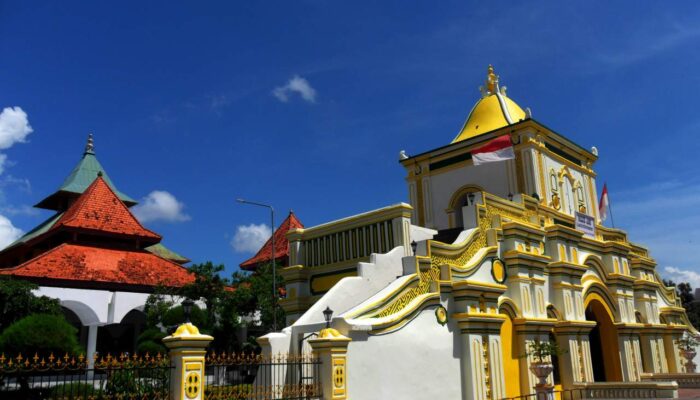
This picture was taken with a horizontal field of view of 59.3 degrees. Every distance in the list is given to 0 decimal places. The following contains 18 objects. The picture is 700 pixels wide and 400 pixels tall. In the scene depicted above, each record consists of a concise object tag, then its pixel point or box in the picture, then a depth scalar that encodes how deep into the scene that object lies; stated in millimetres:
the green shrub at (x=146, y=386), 8836
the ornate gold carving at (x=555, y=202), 22531
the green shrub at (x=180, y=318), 23622
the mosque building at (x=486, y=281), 13328
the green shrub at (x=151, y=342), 22109
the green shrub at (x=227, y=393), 10100
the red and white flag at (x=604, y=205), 24891
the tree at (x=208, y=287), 25938
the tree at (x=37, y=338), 14648
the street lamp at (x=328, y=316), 11771
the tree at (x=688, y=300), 60294
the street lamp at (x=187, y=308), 9367
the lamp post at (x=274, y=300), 24397
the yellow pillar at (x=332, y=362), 11250
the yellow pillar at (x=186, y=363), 9352
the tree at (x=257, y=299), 25953
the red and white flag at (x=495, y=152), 20859
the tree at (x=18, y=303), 20969
